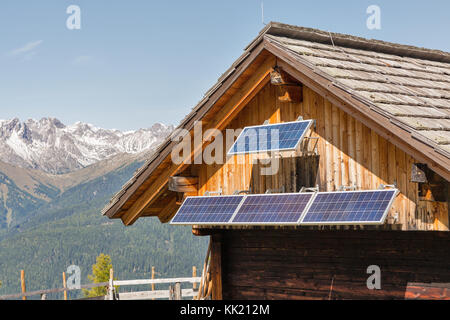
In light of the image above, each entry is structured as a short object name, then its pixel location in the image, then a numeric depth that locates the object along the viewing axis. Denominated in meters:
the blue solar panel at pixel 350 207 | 9.11
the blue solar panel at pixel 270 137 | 10.51
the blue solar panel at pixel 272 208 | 10.06
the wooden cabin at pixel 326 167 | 9.55
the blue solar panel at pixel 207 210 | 11.00
